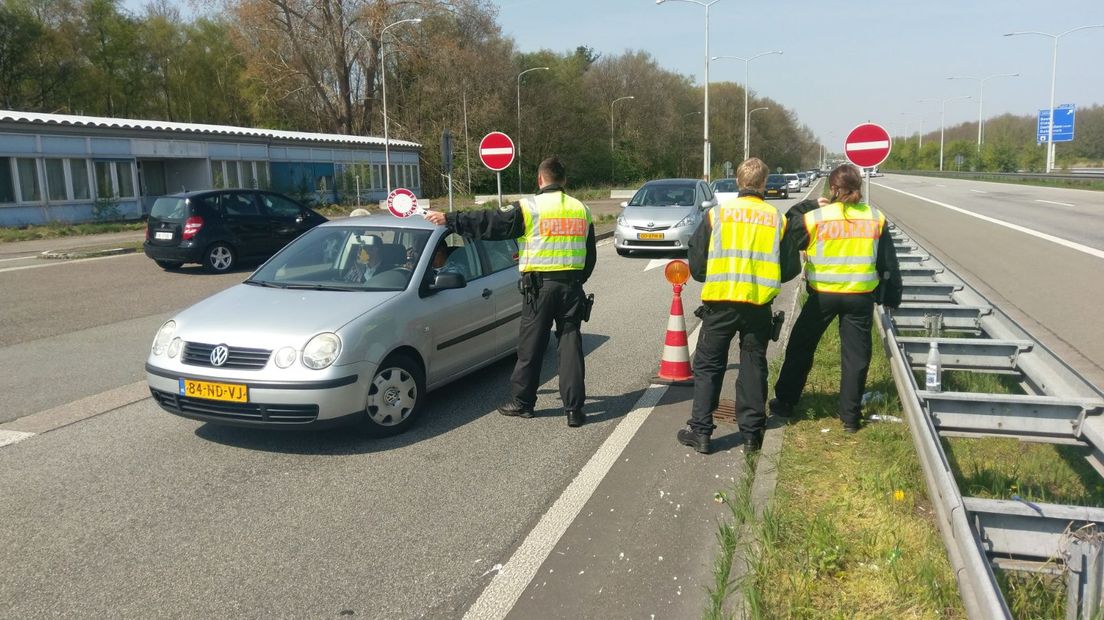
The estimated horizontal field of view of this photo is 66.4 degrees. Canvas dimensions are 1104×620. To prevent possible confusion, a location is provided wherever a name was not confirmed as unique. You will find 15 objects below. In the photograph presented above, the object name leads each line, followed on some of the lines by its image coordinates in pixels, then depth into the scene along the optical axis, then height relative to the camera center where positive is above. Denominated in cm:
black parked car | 1573 -81
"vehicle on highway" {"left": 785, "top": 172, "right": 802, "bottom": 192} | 5771 -94
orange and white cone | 714 -152
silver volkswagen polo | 514 -98
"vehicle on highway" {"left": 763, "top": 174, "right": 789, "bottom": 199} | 4728 -94
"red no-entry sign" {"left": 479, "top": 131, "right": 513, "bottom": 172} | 1378 +44
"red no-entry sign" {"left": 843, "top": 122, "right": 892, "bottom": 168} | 1290 +33
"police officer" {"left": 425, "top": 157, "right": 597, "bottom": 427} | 582 -59
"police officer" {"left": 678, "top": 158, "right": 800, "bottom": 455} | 510 -71
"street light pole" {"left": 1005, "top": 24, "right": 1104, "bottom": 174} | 5359 +253
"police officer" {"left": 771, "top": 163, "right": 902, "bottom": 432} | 533 -62
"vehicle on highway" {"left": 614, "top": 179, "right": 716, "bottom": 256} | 1653 -88
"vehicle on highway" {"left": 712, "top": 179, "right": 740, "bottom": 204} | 3233 -59
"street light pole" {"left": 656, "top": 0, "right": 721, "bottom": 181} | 3616 +49
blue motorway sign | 5338 +240
